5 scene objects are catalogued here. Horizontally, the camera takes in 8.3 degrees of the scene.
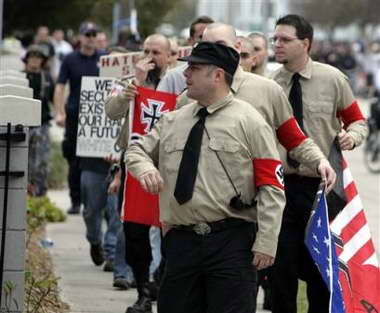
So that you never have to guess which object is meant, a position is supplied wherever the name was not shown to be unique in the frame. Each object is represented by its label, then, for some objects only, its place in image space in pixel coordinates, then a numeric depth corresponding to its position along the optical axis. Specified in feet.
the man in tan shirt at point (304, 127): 50.98
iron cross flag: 53.61
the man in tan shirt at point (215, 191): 40.47
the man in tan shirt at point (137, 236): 56.67
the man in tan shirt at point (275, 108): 45.49
